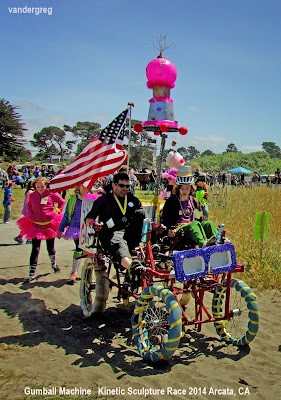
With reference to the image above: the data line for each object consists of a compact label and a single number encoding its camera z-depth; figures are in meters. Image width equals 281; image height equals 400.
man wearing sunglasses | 5.16
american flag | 6.70
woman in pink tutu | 6.98
